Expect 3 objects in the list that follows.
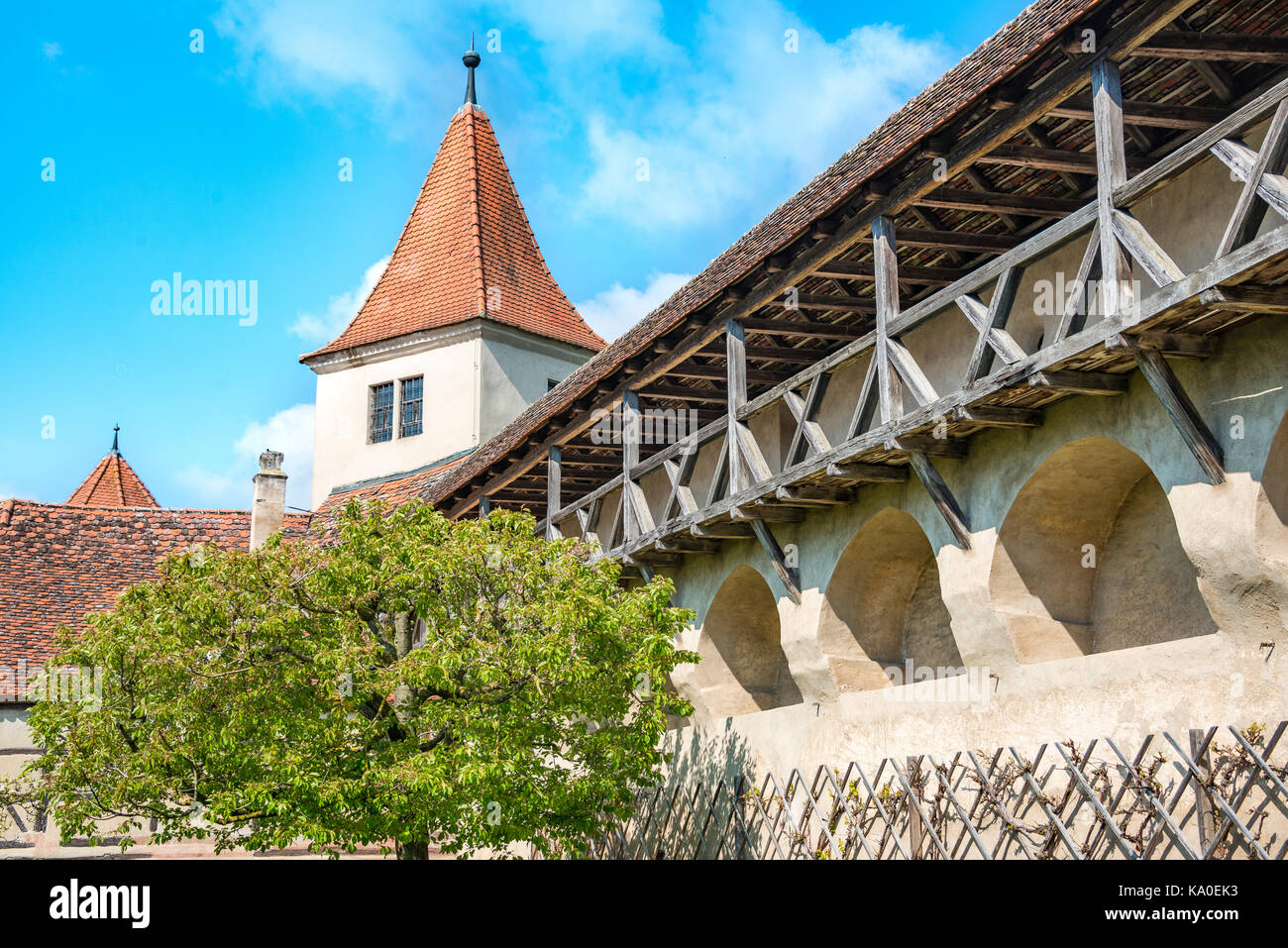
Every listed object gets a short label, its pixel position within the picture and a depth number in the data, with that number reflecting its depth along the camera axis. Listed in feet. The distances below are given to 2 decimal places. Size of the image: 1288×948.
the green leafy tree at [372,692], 38.93
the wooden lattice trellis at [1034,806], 28.25
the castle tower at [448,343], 92.17
